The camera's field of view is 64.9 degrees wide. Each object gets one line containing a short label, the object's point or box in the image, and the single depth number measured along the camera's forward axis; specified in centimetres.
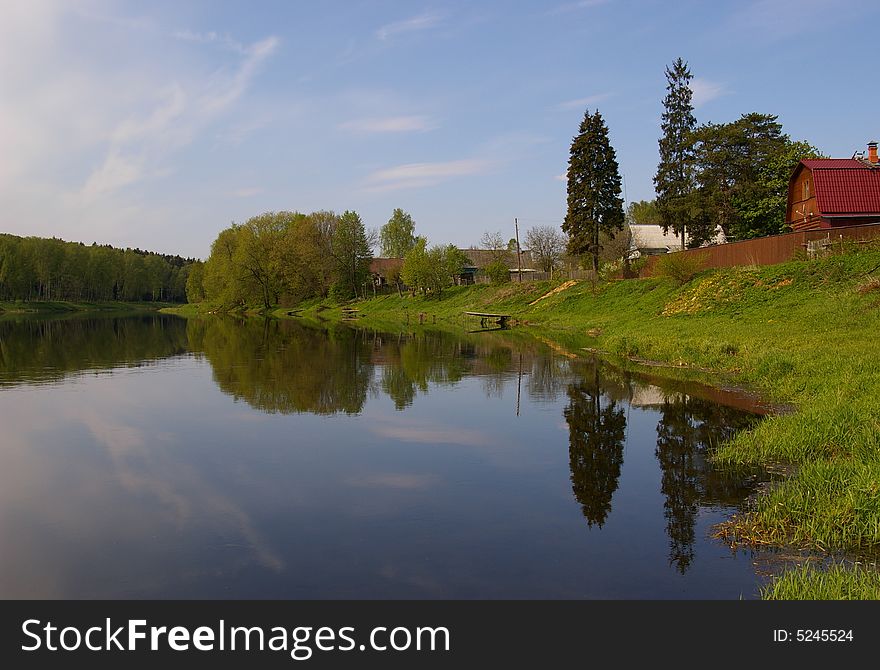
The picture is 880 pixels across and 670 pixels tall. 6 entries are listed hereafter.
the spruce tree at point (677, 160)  5372
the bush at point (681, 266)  3812
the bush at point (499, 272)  6675
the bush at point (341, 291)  8788
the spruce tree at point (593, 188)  5069
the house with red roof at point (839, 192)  3897
